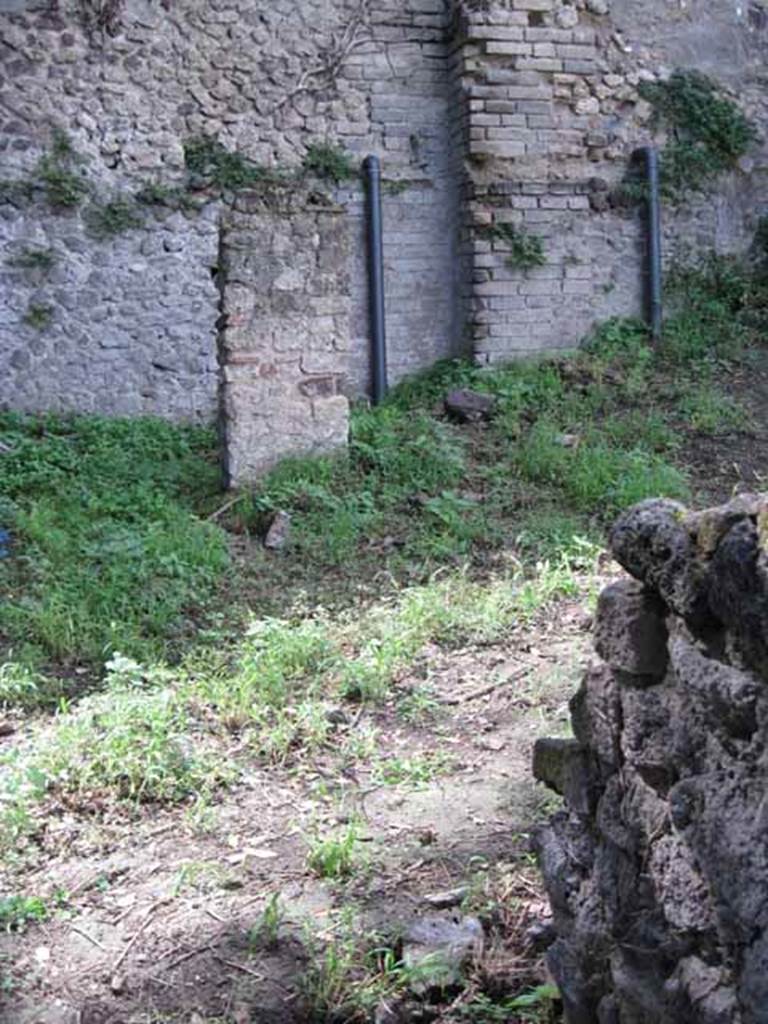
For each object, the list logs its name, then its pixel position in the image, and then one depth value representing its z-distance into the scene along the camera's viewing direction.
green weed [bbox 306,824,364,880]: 3.35
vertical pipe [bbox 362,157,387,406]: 9.67
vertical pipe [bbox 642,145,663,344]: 10.11
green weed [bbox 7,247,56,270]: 9.07
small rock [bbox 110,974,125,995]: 2.88
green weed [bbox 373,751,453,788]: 3.98
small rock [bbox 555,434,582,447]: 7.96
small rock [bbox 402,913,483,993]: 2.79
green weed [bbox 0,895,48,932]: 3.19
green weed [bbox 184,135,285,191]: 9.45
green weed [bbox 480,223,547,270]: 9.67
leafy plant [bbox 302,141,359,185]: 9.66
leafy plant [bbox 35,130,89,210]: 9.09
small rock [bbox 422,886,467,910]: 3.16
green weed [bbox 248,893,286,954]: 3.00
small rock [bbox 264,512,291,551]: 6.65
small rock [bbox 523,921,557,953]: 2.87
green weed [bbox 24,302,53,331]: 9.14
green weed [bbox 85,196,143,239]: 9.24
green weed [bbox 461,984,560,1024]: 2.65
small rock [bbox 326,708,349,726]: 4.46
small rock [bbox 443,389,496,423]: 8.56
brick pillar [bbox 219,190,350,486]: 7.34
